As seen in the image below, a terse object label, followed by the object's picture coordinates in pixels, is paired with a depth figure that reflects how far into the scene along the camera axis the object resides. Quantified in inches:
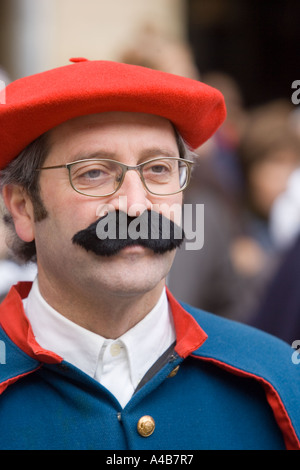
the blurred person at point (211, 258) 313.1
